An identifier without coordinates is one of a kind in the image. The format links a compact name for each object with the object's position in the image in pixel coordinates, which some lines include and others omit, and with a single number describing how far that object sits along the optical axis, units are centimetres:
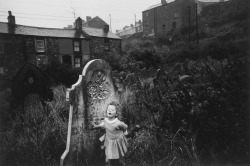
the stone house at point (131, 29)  4999
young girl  338
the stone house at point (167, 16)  3556
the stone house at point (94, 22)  4003
